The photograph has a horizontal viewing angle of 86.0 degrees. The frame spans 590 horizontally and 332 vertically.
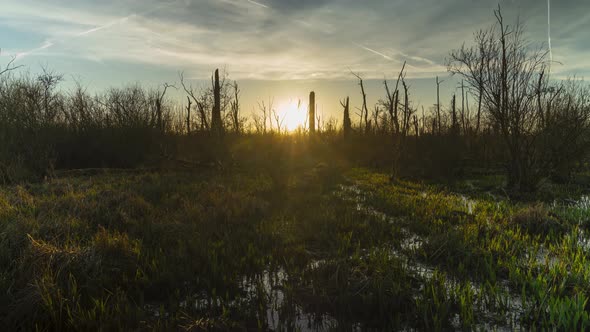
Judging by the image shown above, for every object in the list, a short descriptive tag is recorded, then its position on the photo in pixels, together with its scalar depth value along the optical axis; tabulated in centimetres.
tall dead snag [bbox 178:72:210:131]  2066
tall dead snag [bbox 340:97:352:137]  2645
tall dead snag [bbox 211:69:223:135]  1582
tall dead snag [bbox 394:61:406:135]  1407
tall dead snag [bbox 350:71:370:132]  2497
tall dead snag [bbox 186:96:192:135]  2369
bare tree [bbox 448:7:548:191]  995
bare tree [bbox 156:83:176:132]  2087
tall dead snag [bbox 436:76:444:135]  2636
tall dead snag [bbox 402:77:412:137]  1394
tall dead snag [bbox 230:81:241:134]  2205
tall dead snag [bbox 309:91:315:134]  2912
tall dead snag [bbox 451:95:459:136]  1775
